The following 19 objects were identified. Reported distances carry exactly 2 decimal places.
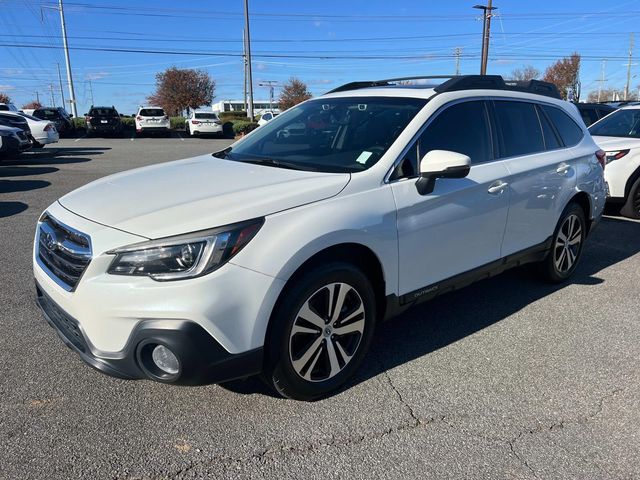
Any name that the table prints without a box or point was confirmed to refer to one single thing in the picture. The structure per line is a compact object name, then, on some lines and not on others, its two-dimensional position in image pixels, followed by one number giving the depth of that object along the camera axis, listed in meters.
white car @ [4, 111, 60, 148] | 16.53
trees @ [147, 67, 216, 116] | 58.75
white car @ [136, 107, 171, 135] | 29.86
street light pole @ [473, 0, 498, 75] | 32.16
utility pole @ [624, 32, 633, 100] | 76.87
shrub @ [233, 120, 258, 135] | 33.62
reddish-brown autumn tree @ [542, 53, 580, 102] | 60.43
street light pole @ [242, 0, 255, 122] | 35.62
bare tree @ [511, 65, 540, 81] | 67.00
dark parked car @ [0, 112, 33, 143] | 15.86
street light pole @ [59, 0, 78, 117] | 44.06
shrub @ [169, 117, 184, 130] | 38.69
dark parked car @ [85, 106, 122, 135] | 28.83
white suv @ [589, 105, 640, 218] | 7.58
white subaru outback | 2.49
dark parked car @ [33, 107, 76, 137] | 27.52
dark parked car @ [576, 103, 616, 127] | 11.84
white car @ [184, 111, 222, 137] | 30.33
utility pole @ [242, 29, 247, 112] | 47.92
